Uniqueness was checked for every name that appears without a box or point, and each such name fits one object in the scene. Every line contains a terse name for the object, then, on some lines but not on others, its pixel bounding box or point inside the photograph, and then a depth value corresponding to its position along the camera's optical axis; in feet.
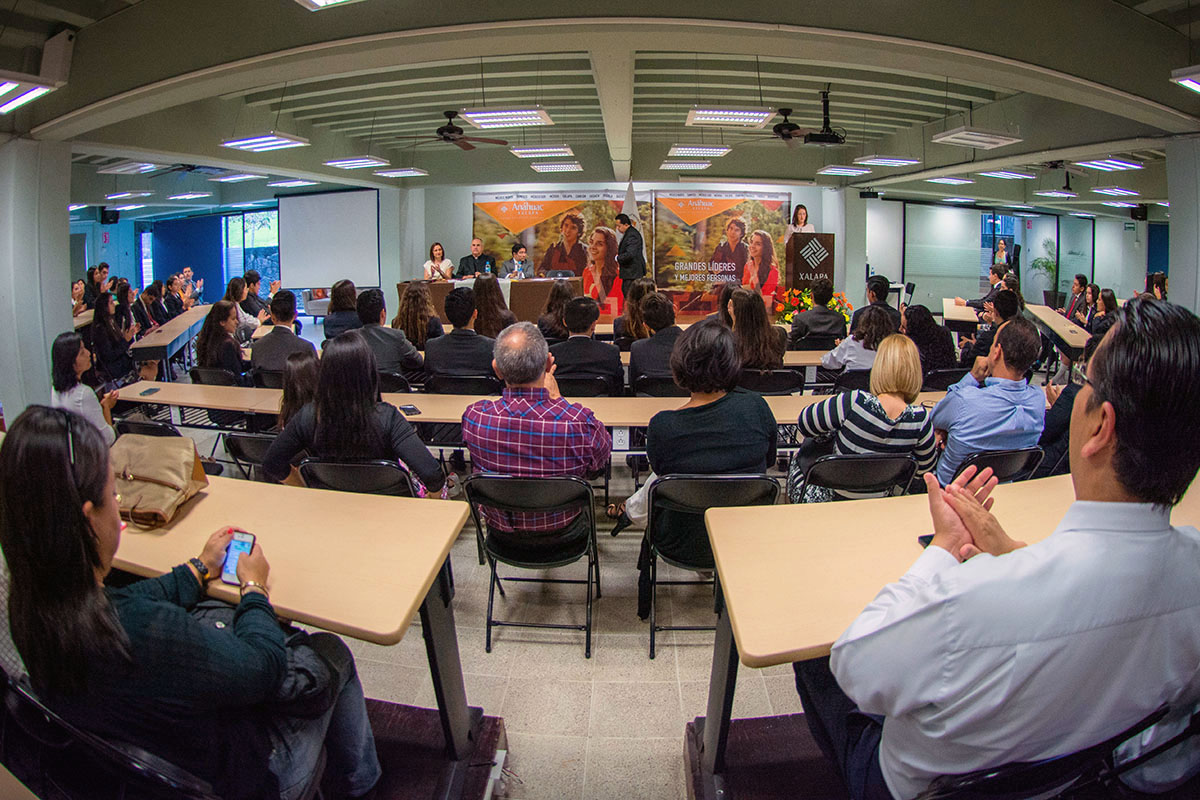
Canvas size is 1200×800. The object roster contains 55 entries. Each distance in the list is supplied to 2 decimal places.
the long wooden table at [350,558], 4.46
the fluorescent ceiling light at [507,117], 19.27
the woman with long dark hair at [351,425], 7.61
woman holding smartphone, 3.29
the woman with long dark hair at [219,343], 15.70
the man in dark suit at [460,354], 13.44
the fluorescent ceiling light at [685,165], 32.68
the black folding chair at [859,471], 7.46
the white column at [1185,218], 19.43
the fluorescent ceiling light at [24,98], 13.75
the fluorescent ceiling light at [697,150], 27.09
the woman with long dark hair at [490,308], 16.19
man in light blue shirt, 8.74
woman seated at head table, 28.63
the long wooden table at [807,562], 4.10
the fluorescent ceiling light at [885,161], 28.35
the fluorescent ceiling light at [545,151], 27.30
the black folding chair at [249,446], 9.42
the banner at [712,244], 38.01
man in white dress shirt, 2.86
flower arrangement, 21.26
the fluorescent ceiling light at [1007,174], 35.45
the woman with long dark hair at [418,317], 16.92
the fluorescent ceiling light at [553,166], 32.65
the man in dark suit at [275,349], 14.28
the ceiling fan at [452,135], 24.21
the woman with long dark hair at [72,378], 10.21
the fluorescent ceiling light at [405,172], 32.00
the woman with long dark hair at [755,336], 13.14
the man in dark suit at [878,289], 19.34
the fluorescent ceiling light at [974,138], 21.09
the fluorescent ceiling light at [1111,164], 30.40
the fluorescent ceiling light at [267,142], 22.40
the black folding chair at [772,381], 12.82
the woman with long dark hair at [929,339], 15.35
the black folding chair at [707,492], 6.98
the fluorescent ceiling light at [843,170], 31.50
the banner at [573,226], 37.89
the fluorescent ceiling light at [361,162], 28.63
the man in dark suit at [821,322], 18.25
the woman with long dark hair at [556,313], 16.71
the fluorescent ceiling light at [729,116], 19.38
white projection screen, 41.29
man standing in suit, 28.91
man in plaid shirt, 7.66
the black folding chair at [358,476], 7.51
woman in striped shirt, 7.84
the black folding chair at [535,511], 7.18
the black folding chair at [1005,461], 7.78
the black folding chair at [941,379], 14.07
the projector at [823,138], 24.27
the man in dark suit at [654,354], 13.50
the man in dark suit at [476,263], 33.58
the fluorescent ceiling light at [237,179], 44.67
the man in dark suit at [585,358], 13.11
